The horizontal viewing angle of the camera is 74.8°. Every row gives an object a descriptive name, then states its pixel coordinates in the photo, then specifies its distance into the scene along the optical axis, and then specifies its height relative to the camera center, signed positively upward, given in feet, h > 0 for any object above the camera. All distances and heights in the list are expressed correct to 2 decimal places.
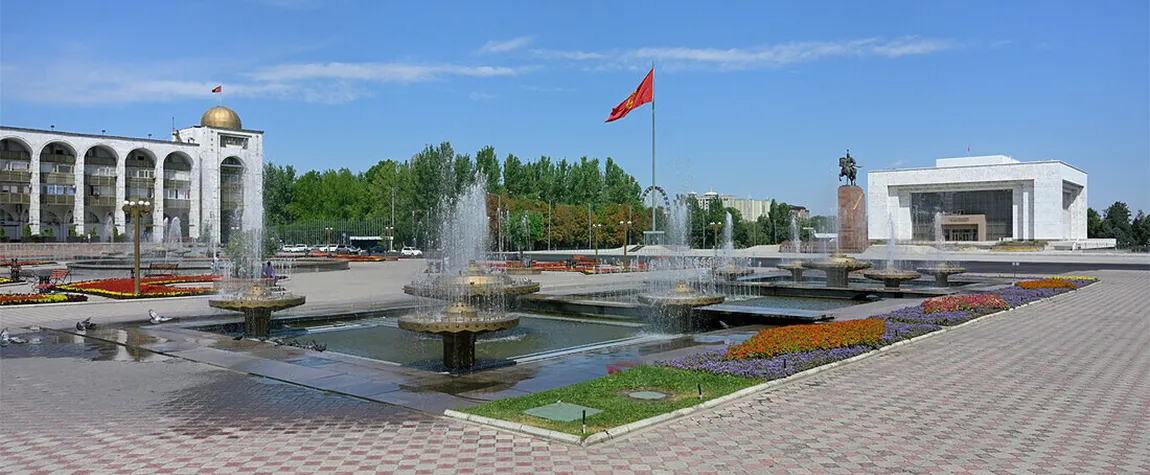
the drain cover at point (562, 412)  18.51 -4.36
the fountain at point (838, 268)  64.64 -2.55
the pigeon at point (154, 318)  39.55 -4.03
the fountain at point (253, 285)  34.58 -2.70
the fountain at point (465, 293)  26.14 -2.72
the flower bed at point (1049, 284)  57.57 -3.64
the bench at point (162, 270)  84.99 -3.43
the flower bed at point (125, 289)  53.31 -3.57
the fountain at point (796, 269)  73.87 -3.01
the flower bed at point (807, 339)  26.89 -3.84
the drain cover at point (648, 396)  20.80 -4.38
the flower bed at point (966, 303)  41.55 -3.74
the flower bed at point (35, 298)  47.24 -3.62
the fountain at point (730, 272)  67.26 -2.96
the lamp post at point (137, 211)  55.42 +2.61
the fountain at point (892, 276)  60.18 -3.04
